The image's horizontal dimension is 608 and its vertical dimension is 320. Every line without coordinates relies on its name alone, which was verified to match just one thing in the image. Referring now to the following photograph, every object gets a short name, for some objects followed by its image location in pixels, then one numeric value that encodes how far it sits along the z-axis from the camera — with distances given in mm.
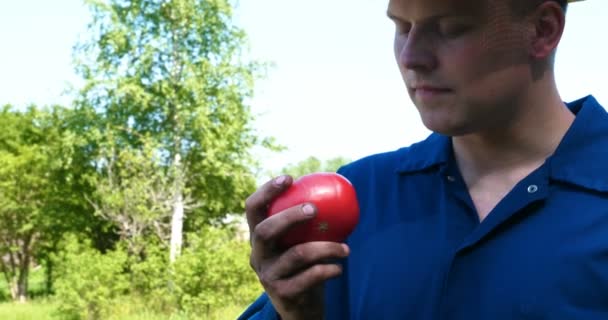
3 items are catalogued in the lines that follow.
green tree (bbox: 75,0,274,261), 20906
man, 1386
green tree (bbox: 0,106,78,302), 26234
